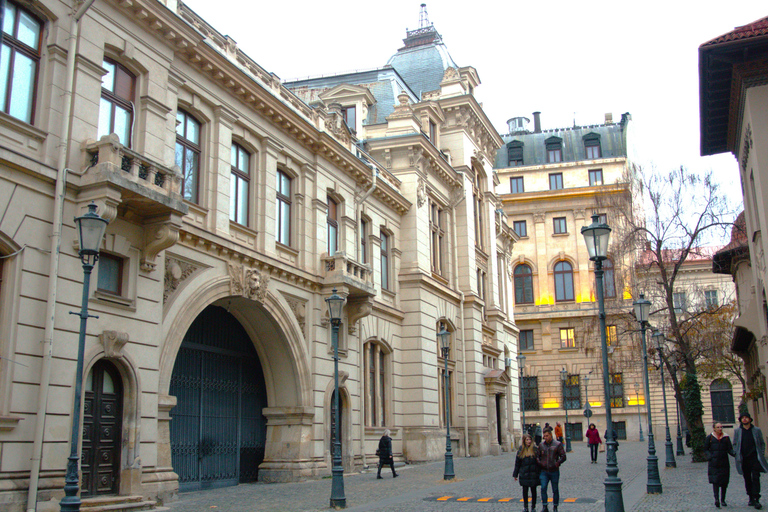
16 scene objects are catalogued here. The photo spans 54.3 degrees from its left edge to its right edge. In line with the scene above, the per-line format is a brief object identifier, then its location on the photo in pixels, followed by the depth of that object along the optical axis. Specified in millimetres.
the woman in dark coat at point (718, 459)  14492
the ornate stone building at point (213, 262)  13602
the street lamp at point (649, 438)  17953
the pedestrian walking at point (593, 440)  30469
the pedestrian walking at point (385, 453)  23609
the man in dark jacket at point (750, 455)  14383
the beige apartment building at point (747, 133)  19516
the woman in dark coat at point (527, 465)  13914
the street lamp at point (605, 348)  11648
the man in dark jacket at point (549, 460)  14008
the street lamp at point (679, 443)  33406
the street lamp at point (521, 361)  42812
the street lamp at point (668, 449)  26069
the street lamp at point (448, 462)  22484
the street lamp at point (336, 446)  15609
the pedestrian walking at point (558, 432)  40406
